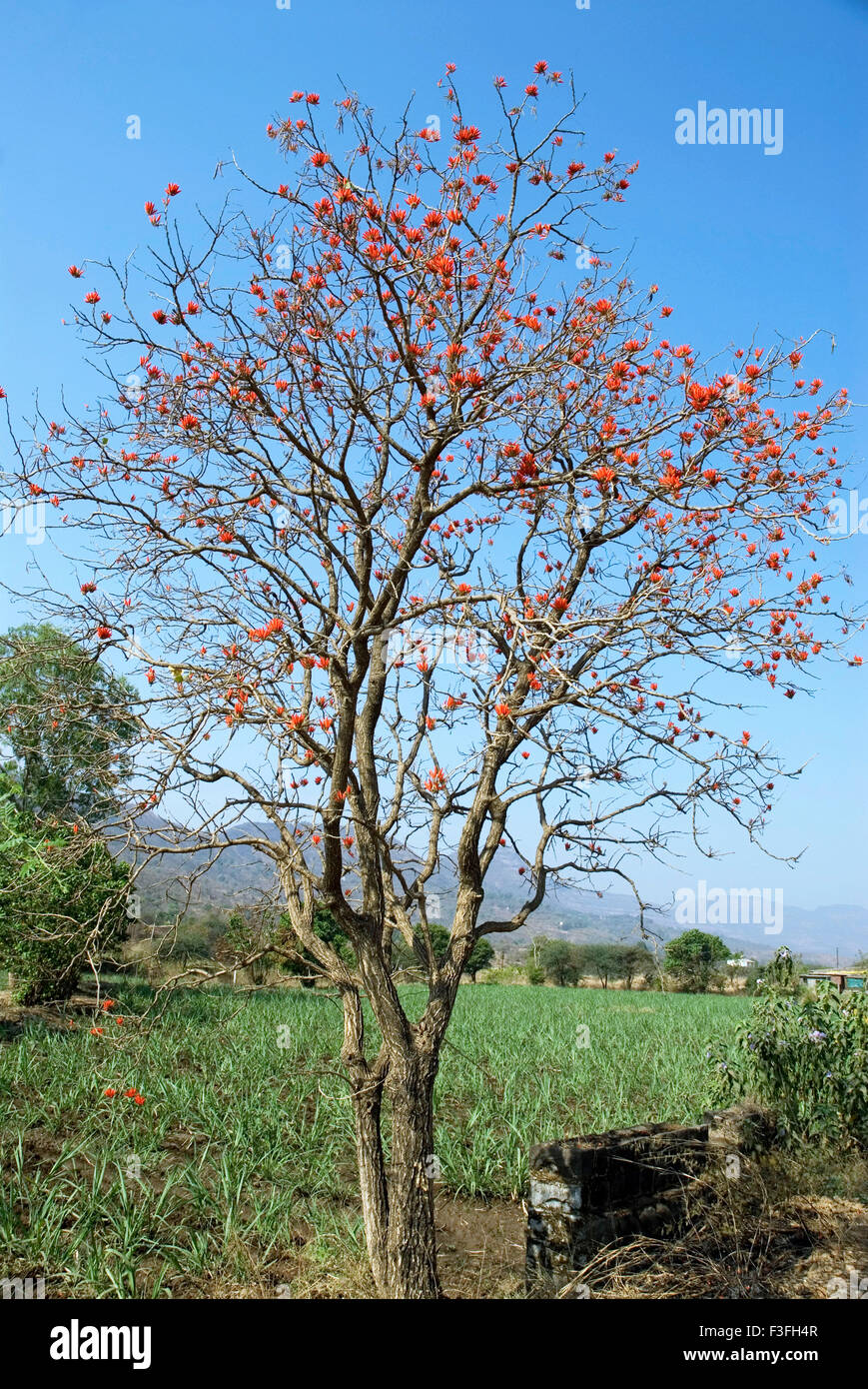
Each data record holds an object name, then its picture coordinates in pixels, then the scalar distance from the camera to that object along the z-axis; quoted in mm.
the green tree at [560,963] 32281
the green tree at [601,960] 33406
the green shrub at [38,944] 10531
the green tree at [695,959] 29219
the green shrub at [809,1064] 6738
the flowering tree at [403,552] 3918
